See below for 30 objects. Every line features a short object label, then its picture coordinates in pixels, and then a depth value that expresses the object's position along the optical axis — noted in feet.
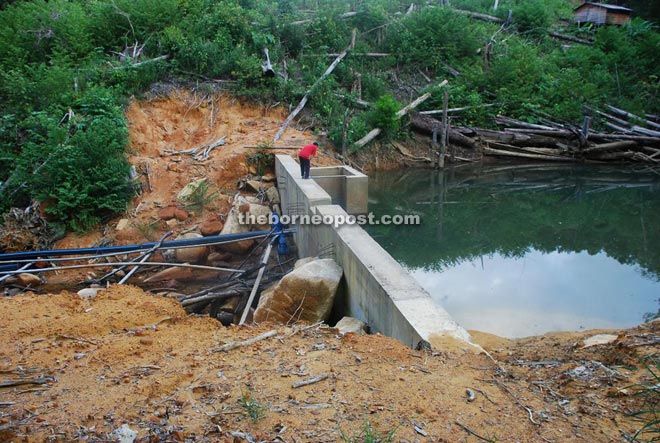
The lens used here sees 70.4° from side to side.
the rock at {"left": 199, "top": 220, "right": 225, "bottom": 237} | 37.70
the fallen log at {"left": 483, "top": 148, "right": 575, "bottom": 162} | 66.28
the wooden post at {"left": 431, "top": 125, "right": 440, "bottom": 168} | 61.30
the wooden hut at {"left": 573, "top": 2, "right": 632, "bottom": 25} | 98.73
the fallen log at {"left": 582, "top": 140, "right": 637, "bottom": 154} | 64.13
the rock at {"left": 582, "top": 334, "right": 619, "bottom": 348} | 17.30
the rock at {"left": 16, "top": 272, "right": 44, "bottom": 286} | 31.83
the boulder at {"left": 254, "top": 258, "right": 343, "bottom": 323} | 23.20
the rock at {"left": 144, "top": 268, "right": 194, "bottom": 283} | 33.37
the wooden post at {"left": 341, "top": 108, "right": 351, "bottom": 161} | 55.76
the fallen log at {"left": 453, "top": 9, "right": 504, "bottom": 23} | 93.15
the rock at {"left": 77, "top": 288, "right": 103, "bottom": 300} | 25.39
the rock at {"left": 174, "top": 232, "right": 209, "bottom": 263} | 35.50
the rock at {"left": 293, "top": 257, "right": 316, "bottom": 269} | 28.42
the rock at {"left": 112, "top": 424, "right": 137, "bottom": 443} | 11.07
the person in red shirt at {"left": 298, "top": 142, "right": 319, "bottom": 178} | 36.40
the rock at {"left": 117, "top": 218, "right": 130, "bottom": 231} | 38.58
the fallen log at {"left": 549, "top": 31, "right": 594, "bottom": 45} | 92.63
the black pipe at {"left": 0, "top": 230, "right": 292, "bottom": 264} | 32.39
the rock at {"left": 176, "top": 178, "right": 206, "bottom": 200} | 41.16
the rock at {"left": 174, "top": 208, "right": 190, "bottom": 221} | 39.45
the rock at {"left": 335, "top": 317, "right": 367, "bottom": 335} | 19.95
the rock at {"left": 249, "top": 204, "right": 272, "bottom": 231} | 38.06
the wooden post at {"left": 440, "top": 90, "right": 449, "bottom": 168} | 59.96
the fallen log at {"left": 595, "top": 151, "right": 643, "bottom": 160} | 64.75
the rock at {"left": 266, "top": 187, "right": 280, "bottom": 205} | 43.50
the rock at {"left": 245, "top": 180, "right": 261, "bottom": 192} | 43.78
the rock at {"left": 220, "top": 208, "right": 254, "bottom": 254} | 35.86
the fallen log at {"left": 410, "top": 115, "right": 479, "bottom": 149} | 65.31
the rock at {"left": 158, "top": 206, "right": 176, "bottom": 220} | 39.34
